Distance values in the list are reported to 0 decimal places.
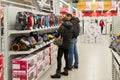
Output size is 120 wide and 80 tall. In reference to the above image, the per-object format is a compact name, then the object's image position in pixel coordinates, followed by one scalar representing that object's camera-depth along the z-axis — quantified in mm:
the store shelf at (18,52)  2970
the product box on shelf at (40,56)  3529
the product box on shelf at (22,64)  2899
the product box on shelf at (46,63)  4064
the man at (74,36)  4202
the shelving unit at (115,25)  3629
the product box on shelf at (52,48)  4574
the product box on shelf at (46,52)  4043
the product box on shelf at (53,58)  4617
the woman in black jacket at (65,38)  3788
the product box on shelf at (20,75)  2920
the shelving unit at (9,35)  2876
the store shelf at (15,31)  2895
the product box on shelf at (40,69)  3553
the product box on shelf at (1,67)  1900
